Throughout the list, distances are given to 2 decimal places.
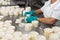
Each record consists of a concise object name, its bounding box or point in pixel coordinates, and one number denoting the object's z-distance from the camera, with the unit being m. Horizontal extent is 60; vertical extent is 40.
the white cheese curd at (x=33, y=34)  1.78
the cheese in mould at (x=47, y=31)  1.86
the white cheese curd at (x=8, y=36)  1.69
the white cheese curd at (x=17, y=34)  1.78
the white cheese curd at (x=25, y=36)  1.71
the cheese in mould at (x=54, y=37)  1.74
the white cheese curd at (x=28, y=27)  2.07
